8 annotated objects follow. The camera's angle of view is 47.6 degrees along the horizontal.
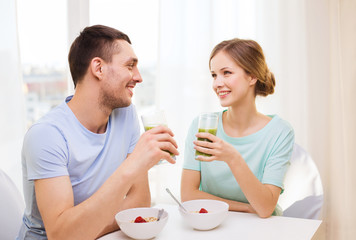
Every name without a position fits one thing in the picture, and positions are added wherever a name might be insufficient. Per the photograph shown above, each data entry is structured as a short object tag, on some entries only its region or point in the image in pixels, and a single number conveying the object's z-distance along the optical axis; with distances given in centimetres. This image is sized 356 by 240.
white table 143
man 135
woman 191
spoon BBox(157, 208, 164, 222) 149
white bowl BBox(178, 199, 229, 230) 146
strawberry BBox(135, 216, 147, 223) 146
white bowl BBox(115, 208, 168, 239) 138
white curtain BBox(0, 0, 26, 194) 264
